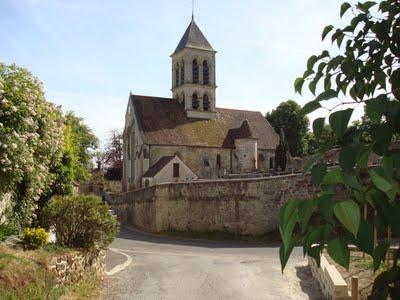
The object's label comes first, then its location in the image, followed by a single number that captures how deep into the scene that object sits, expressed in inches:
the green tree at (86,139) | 1874.4
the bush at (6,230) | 499.3
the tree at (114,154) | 2622.5
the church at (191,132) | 1742.1
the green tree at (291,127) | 2384.4
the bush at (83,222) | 577.9
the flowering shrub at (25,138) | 469.1
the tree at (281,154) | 1902.1
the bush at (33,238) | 502.3
